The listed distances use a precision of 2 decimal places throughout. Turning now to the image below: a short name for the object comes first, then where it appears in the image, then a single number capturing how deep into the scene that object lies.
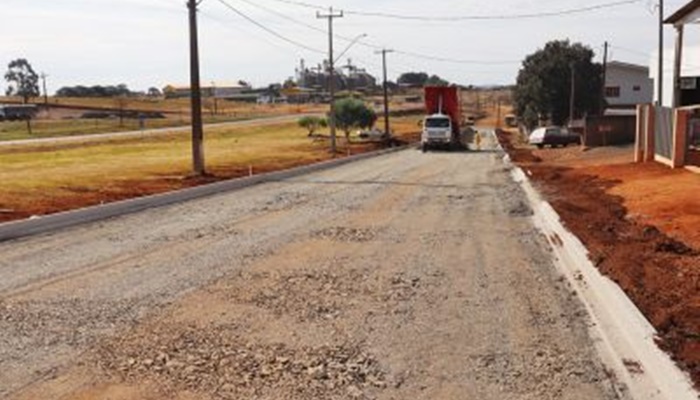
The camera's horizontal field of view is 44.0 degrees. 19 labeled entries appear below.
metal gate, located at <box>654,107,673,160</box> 28.21
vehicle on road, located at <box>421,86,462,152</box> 55.94
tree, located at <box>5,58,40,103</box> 168.25
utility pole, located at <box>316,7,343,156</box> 54.68
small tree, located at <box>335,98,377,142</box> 74.88
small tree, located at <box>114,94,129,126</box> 100.84
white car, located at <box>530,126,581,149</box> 60.19
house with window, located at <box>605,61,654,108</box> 100.31
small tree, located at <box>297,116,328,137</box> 79.50
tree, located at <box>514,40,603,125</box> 80.69
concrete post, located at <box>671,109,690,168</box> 26.17
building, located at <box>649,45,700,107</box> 56.01
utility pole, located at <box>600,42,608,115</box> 73.46
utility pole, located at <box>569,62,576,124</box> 76.75
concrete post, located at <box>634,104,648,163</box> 32.88
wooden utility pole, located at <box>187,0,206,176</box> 31.66
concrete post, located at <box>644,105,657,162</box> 31.17
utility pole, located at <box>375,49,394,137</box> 72.60
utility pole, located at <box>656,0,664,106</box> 50.03
